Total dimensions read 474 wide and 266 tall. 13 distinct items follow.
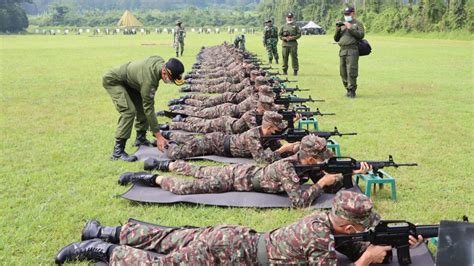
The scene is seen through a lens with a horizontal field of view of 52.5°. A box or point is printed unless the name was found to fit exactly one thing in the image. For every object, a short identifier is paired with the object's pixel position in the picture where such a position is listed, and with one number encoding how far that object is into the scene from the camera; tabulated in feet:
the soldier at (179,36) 88.51
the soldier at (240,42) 87.61
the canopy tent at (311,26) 239.09
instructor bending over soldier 23.26
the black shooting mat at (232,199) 18.15
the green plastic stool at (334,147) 23.98
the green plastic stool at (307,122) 29.65
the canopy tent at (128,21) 308.81
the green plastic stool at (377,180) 18.95
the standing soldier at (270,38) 73.61
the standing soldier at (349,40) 39.78
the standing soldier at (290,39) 59.31
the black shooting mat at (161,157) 23.79
